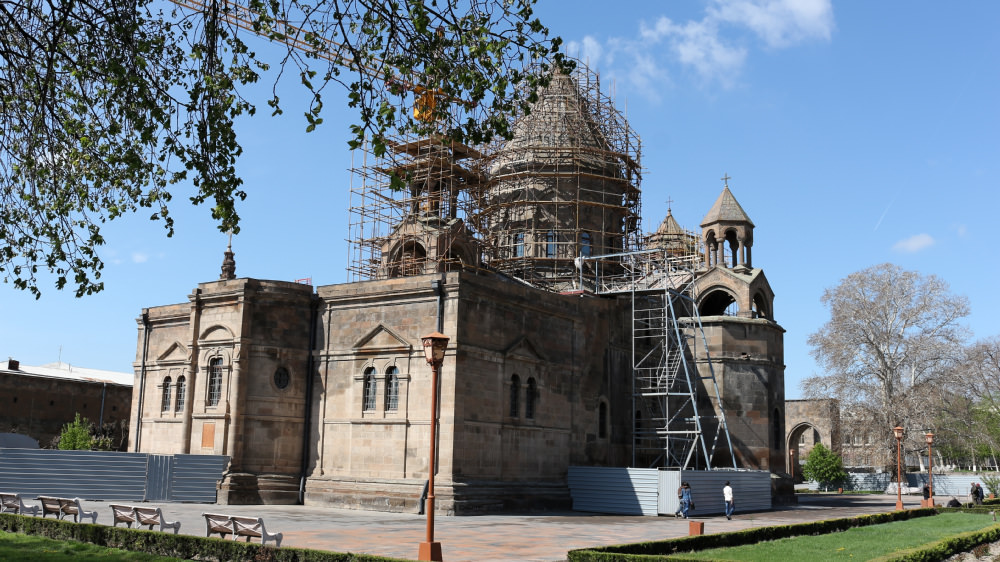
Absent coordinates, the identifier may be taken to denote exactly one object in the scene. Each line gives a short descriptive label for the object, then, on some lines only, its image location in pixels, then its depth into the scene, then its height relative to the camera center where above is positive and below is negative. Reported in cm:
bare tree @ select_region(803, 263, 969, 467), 4762 +482
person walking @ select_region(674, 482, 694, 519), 2977 -218
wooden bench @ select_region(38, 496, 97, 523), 1948 -202
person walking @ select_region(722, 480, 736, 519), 3015 -210
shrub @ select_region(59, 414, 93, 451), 4046 -94
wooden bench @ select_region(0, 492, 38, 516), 2038 -206
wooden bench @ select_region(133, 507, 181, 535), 1795 -204
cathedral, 2966 +295
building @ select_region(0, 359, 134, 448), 4669 +86
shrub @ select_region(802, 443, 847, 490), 5709 -183
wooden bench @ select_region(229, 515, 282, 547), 1641 -201
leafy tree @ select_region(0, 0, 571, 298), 1189 +463
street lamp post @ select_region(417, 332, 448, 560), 1711 +142
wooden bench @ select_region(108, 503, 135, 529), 1905 -205
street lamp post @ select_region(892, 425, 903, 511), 3444 +28
